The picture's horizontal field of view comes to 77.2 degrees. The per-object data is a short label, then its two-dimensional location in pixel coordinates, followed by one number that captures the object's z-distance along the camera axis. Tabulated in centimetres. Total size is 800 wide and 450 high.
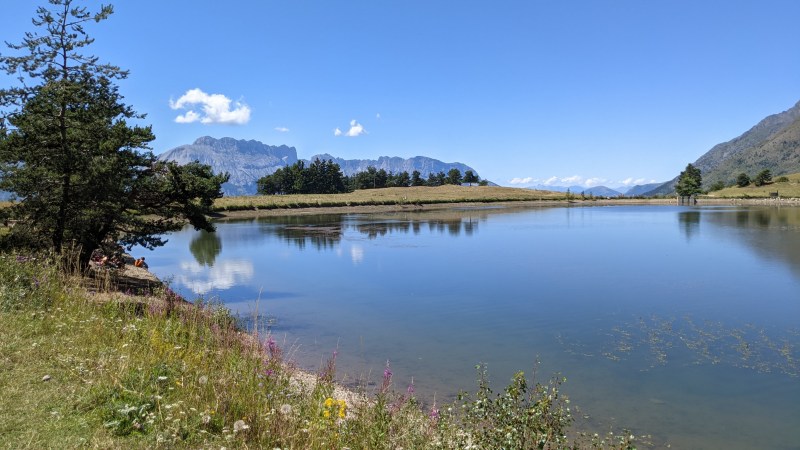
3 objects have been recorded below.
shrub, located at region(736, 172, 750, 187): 14438
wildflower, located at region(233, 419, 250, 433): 538
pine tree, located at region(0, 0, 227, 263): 1526
